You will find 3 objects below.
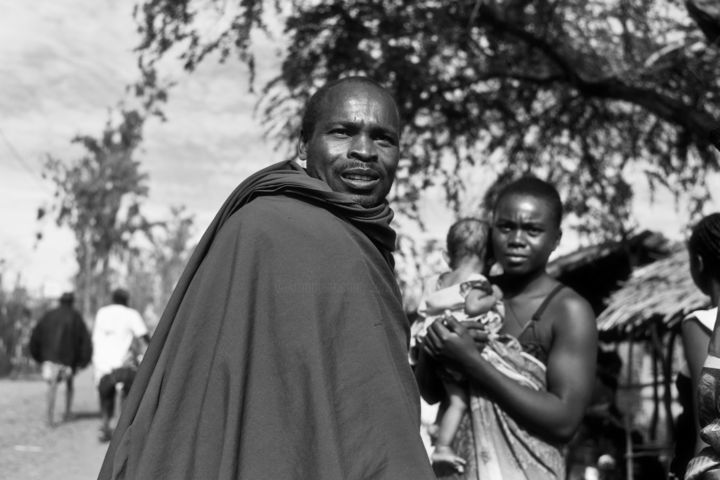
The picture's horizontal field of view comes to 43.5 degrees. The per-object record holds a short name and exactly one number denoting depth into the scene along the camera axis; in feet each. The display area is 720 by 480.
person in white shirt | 33.99
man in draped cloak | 5.64
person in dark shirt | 38.45
